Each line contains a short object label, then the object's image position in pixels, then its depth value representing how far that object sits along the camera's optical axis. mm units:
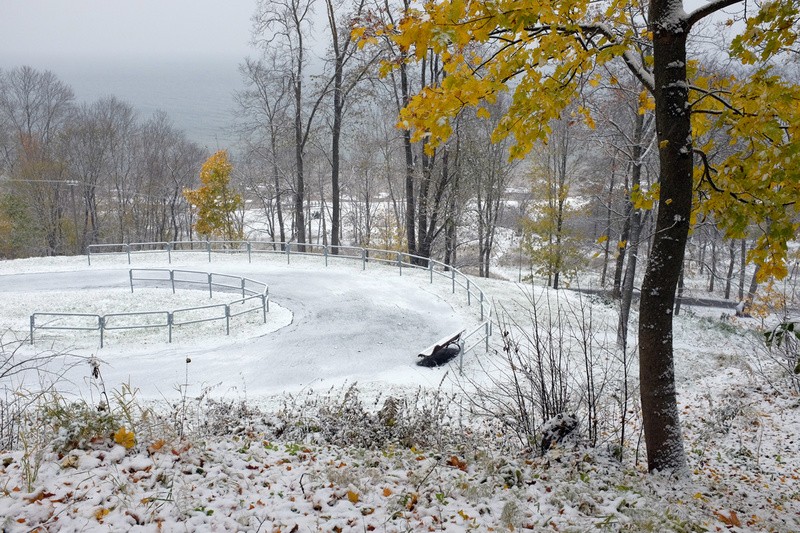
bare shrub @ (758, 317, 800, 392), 3730
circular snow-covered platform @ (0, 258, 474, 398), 11406
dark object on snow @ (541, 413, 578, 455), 5332
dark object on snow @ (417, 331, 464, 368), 12148
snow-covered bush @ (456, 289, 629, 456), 5355
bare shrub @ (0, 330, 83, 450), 10219
